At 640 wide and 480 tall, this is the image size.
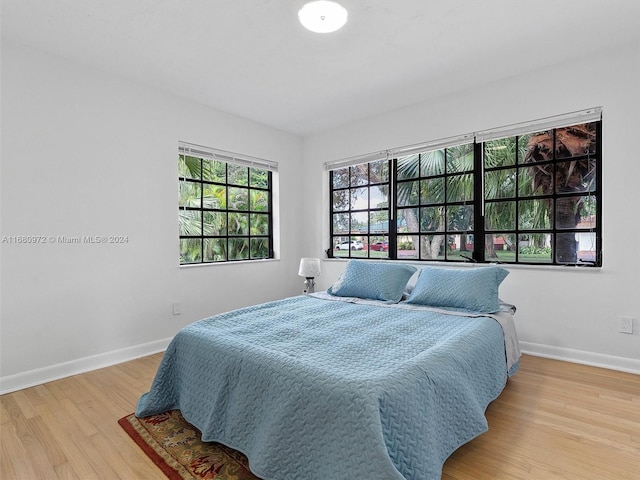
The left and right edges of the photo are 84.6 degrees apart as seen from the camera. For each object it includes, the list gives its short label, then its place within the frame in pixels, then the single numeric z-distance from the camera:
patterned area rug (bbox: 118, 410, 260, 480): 1.60
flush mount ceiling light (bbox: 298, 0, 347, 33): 2.16
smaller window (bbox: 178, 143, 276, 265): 3.77
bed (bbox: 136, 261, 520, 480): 1.30
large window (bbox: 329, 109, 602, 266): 3.01
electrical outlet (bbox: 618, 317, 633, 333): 2.71
